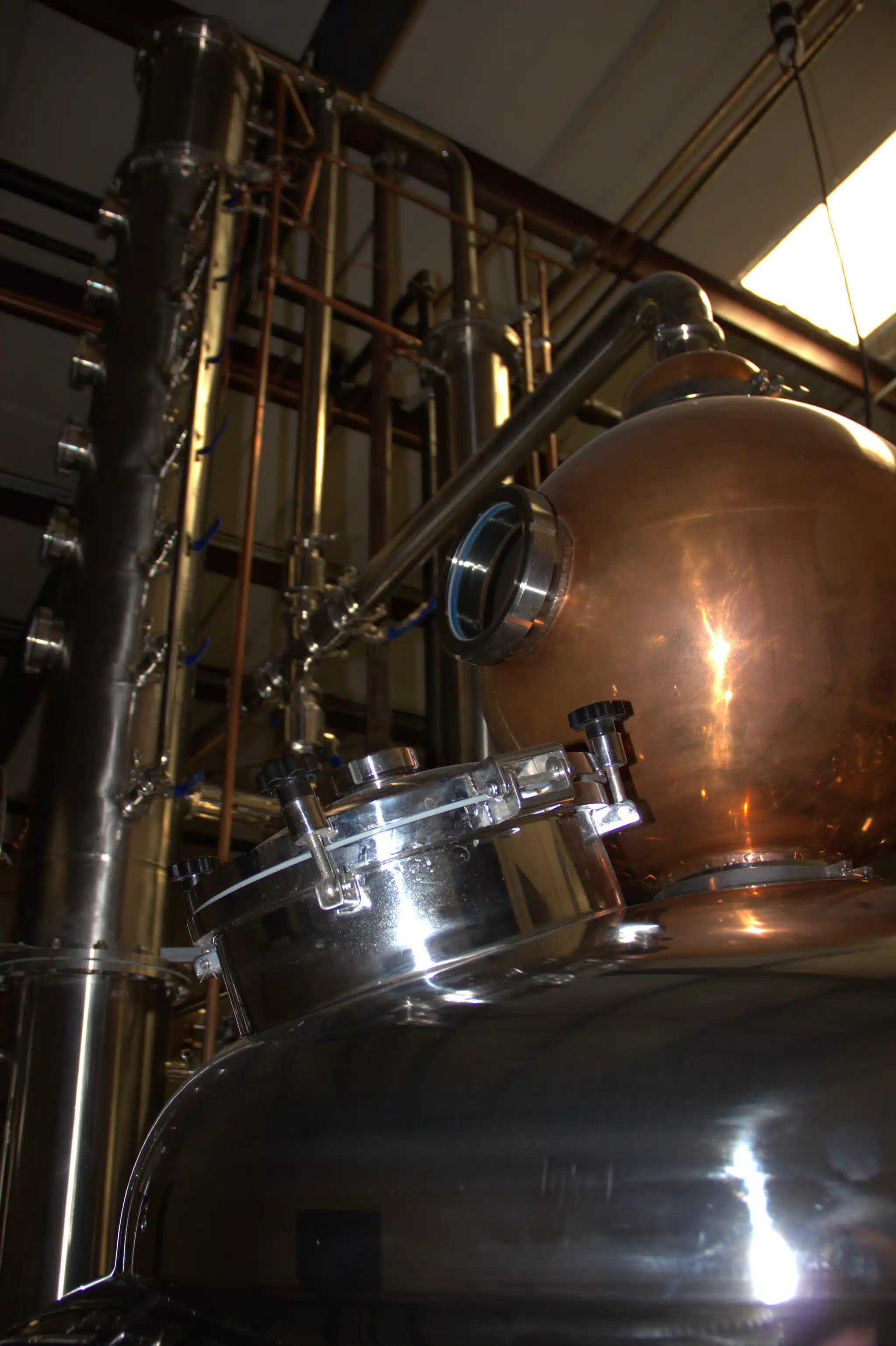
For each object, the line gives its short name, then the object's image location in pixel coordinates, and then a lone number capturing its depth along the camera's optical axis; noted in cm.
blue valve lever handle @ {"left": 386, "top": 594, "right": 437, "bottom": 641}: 145
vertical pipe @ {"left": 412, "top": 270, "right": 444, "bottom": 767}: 151
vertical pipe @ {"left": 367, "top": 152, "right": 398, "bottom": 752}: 148
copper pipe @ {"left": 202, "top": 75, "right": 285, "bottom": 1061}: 93
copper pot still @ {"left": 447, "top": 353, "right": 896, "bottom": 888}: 61
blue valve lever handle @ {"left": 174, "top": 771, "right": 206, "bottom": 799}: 121
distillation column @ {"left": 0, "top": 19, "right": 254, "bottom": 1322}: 99
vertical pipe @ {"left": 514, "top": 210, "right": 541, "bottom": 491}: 151
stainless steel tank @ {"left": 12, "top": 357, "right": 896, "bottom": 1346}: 34
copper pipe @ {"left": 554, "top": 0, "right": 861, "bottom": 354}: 160
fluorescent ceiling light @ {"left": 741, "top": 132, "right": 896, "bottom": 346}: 264
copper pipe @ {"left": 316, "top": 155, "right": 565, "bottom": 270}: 182
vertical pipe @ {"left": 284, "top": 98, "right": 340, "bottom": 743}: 149
